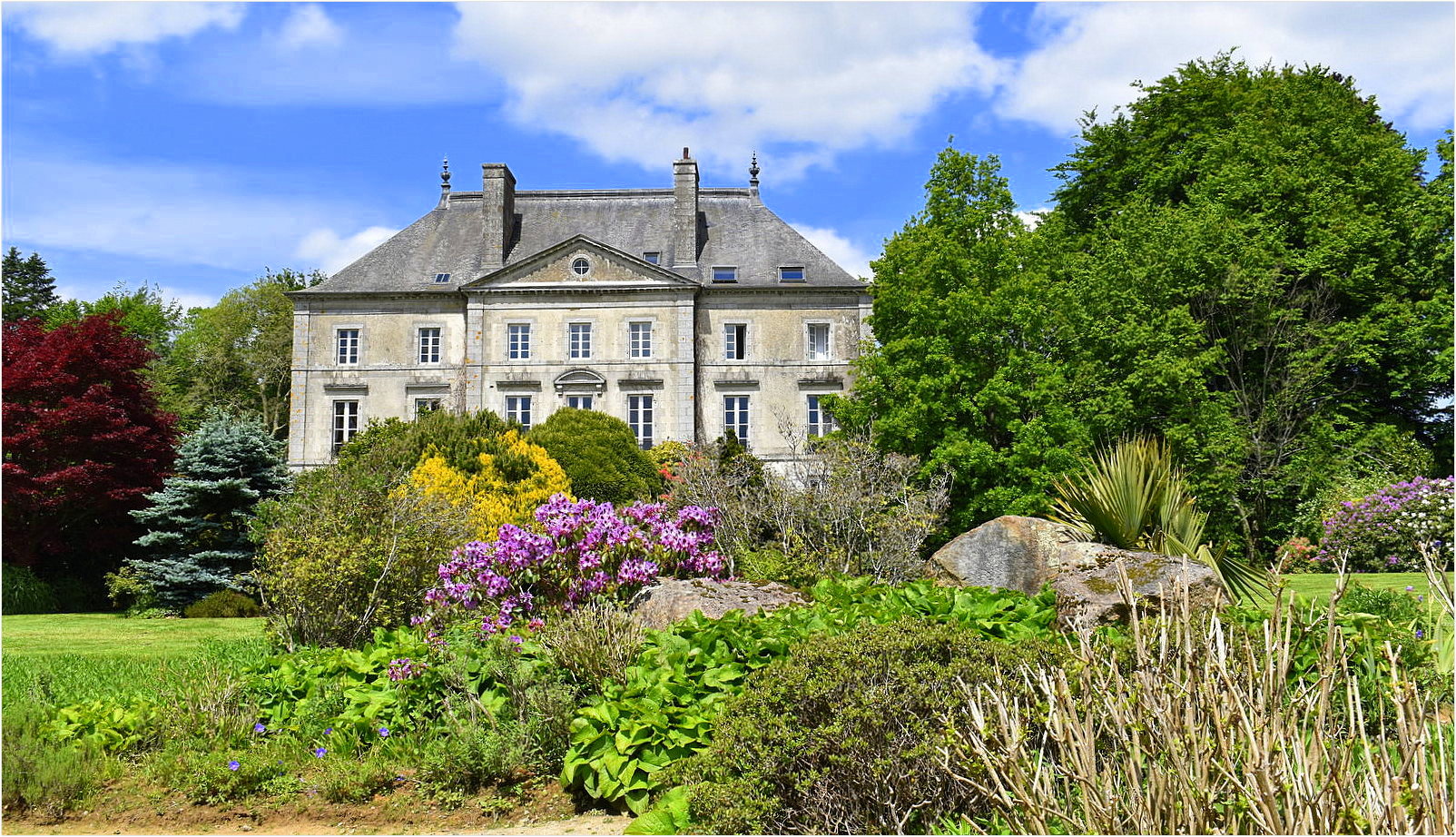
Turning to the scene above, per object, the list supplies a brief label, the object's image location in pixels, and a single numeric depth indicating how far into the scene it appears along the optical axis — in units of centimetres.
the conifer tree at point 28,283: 4716
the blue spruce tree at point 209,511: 2048
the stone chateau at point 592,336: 3612
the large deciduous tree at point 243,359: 4506
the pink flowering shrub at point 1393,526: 1731
